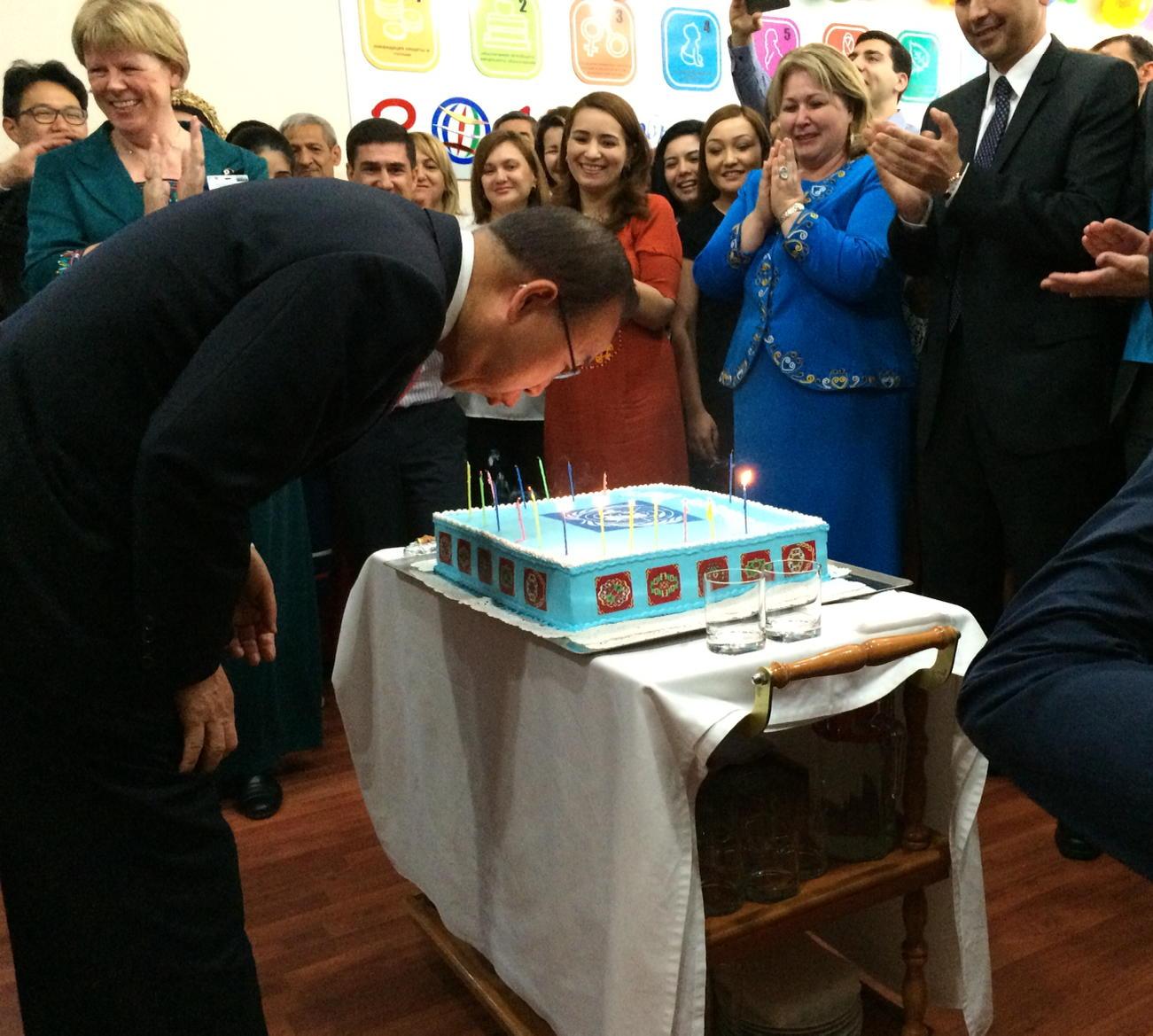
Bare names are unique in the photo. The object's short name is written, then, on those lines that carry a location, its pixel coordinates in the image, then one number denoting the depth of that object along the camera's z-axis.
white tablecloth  1.39
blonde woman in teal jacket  2.44
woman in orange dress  2.95
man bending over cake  1.17
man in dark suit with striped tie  2.26
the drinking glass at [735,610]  1.46
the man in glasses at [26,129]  3.14
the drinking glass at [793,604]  1.50
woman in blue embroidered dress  2.54
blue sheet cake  1.53
